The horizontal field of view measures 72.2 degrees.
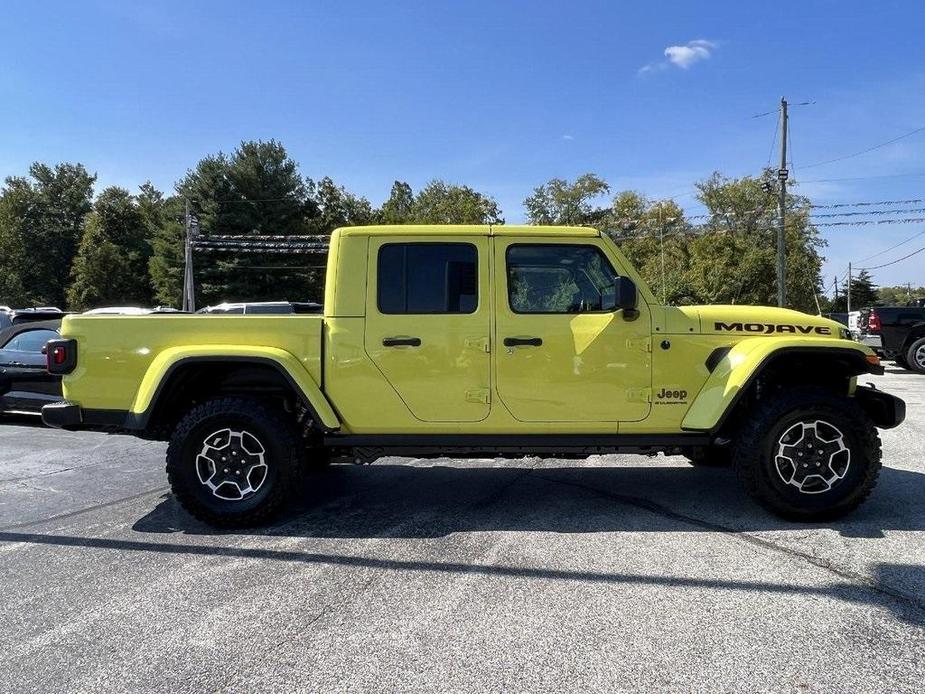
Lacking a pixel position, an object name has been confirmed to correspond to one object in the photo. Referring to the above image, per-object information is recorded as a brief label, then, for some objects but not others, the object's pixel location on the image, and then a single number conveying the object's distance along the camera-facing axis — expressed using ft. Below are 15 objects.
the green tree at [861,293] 285.43
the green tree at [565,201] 182.09
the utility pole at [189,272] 105.50
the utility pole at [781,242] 90.67
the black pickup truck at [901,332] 46.16
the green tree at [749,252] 147.74
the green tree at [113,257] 172.86
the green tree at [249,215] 132.26
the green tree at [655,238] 156.56
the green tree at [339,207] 165.42
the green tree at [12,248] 179.93
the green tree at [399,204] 188.89
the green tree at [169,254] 144.05
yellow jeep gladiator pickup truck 13.93
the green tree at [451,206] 177.06
